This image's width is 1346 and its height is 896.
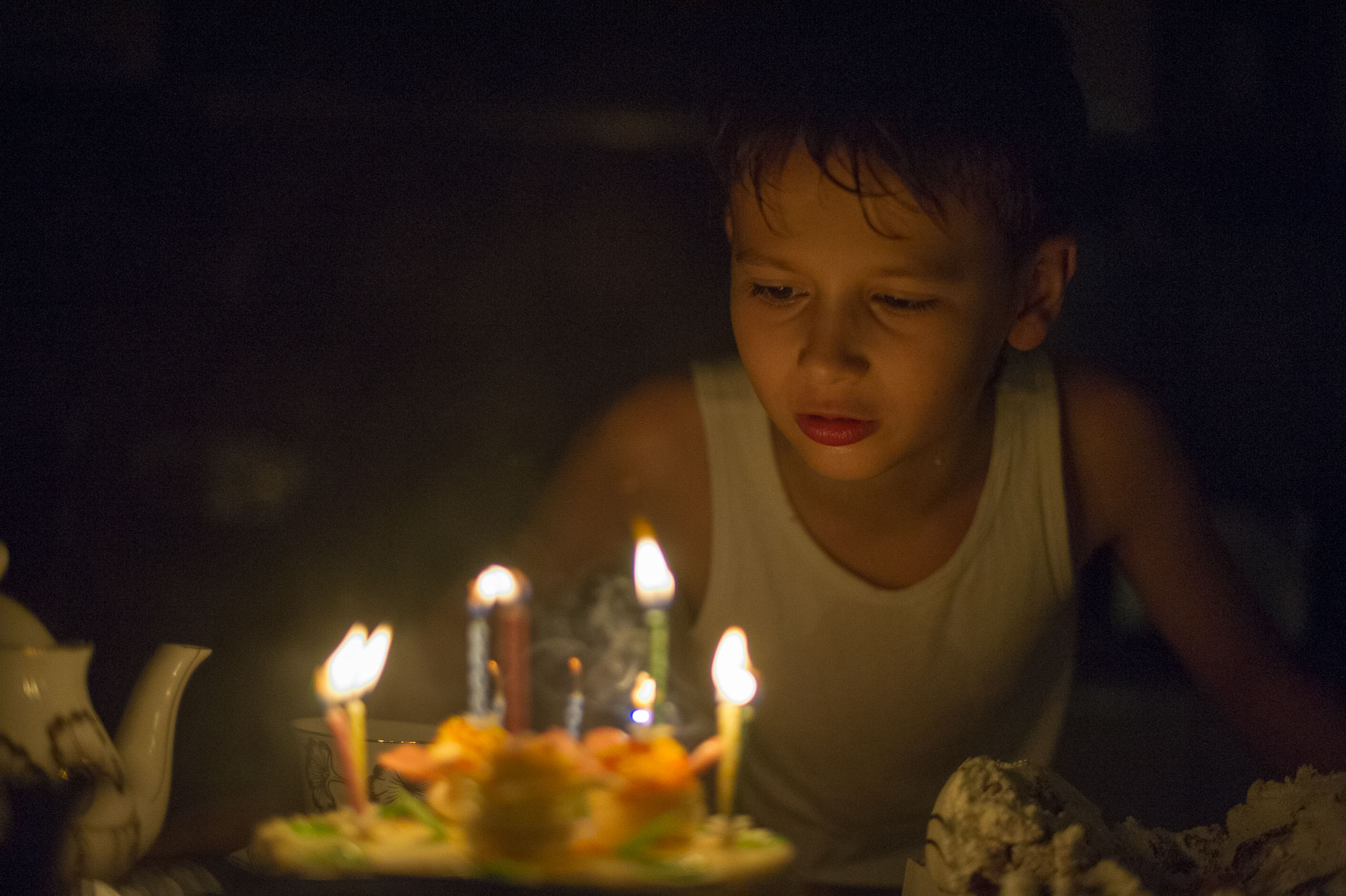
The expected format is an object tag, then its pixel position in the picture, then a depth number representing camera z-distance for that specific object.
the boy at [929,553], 1.00
